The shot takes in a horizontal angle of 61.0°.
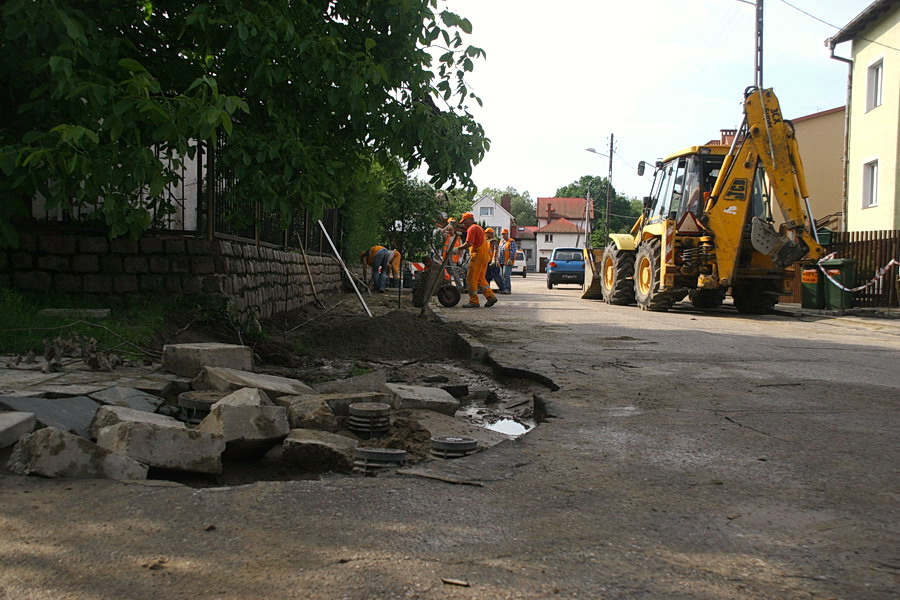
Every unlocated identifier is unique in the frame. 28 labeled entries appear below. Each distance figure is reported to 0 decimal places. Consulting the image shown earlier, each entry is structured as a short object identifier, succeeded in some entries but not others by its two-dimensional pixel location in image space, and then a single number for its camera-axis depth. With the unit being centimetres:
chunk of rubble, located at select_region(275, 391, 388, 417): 431
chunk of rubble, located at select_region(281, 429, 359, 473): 341
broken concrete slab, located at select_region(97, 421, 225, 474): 317
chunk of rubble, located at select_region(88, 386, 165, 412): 401
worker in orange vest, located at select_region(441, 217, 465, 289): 1939
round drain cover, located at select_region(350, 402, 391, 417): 402
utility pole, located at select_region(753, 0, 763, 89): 1648
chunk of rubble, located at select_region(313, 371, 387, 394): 490
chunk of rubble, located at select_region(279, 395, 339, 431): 403
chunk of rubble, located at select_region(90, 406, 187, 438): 346
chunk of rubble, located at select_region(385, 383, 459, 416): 483
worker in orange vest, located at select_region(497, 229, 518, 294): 2473
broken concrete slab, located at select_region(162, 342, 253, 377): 498
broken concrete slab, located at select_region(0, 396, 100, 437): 345
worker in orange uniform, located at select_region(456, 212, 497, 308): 1481
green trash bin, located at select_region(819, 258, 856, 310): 1473
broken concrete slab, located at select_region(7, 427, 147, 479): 299
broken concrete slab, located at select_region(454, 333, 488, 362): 745
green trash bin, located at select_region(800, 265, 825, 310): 1544
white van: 5687
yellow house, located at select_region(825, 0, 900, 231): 1955
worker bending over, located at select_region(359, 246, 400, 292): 1975
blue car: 3102
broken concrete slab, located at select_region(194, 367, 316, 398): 437
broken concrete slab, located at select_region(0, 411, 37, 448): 309
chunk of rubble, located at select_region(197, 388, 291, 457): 354
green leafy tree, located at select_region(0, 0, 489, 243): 481
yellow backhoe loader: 1264
